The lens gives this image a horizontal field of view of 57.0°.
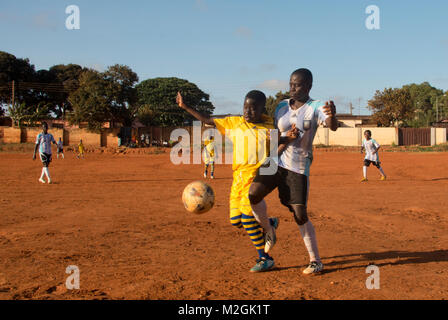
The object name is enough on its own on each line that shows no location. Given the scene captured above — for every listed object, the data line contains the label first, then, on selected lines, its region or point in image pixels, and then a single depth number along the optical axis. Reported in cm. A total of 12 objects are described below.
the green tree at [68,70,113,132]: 4175
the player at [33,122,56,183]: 1555
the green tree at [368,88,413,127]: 5094
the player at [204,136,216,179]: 1762
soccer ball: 550
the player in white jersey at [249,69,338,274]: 508
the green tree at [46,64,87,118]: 6325
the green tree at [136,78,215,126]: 5723
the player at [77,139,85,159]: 3356
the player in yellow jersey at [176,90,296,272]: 525
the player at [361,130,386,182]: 1698
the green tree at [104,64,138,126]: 4216
